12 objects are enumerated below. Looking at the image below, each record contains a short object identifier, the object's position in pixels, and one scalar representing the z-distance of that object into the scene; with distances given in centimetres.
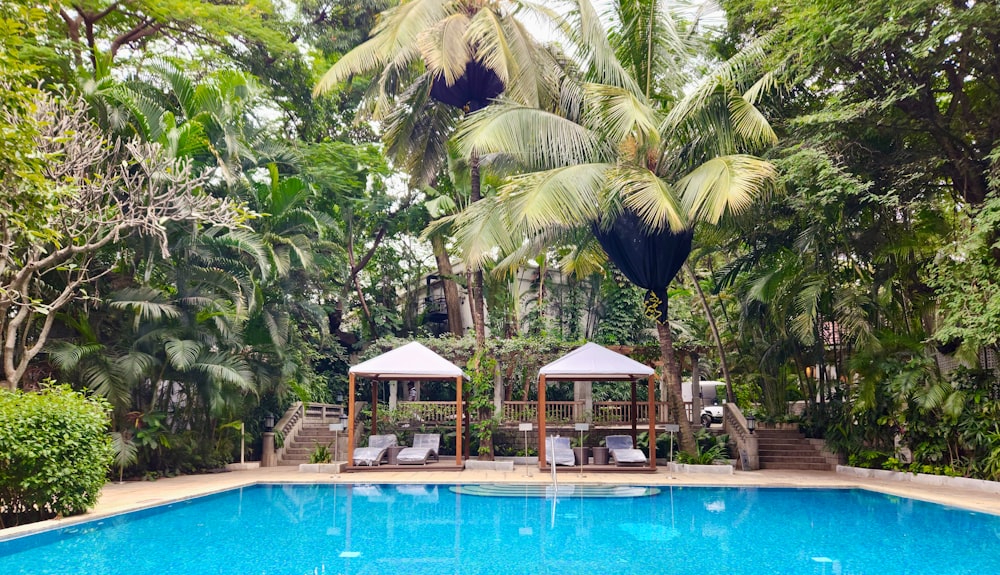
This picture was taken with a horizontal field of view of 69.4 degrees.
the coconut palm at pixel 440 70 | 1364
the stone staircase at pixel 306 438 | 1662
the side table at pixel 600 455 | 1462
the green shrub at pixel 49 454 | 757
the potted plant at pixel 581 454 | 1438
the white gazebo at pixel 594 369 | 1400
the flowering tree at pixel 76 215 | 894
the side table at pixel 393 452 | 1492
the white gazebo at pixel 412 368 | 1402
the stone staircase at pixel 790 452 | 1562
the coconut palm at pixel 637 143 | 1212
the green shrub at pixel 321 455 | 1491
